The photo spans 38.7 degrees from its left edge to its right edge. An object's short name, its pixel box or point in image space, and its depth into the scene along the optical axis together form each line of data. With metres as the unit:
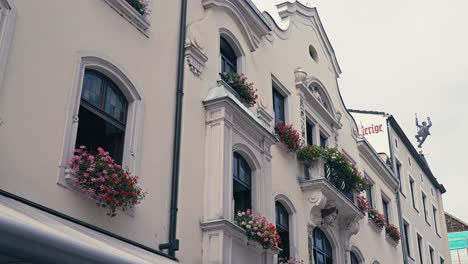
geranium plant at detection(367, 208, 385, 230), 21.19
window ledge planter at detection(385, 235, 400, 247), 22.57
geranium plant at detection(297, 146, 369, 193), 16.27
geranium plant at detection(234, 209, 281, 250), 11.84
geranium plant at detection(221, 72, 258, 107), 13.65
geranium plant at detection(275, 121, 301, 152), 15.64
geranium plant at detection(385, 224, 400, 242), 22.60
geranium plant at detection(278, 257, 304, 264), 13.84
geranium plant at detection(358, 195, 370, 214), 19.77
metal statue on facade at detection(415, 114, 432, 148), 38.94
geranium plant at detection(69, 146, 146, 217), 8.74
